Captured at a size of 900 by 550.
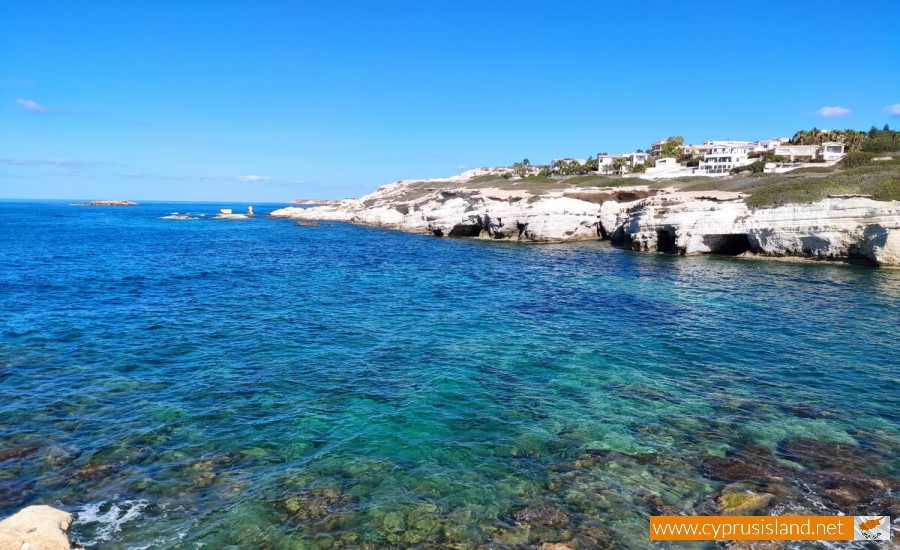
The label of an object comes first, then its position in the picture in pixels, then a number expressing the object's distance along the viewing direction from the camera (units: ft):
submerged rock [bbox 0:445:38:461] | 38.14
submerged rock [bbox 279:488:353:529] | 31.01
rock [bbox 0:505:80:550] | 24.41
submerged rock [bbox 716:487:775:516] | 31.83
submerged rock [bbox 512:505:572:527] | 30.86
